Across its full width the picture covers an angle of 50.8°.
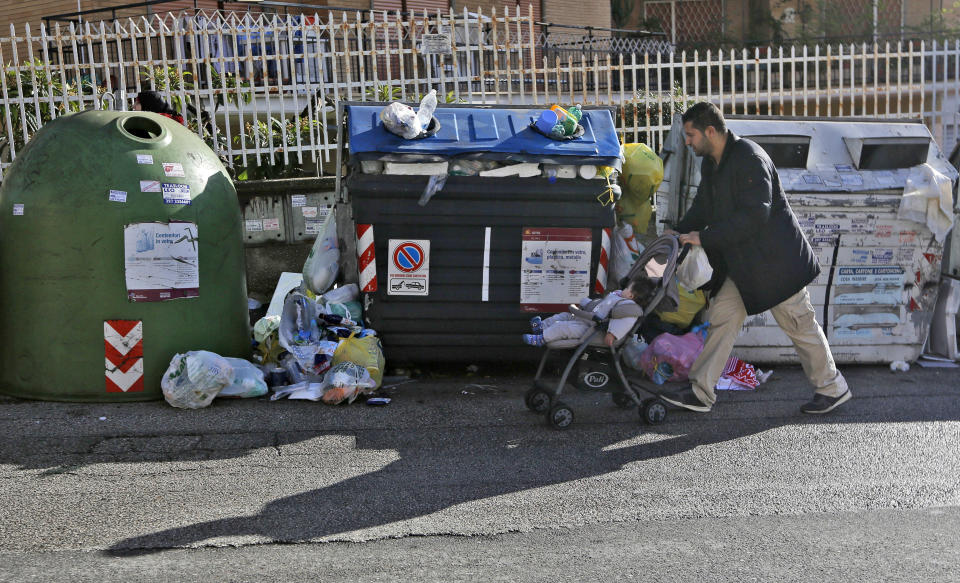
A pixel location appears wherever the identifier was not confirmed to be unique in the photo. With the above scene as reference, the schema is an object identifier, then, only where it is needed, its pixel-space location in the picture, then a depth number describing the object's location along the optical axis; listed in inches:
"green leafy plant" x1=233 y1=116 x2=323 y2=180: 356.5
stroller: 210.1
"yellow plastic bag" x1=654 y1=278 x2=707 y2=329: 268.7
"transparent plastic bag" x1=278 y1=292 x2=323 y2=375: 241.9
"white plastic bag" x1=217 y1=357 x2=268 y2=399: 227.5
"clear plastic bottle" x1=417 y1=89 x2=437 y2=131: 244.1
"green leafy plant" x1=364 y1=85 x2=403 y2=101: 368.1
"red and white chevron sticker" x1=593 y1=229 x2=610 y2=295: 250.5
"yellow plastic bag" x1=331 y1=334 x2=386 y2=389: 234.1
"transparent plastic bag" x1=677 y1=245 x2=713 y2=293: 212.7
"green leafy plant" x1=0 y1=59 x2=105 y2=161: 335.0
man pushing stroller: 210.1
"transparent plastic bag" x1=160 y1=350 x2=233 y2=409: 218.4
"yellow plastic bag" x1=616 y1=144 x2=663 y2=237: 273.1
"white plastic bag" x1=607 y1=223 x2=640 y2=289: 258.2
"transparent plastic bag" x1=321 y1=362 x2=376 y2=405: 225.5
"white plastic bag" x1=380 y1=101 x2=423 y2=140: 239.5
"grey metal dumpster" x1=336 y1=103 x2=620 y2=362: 239.8
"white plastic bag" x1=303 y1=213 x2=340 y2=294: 260.5
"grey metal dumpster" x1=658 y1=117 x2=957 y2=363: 266.8
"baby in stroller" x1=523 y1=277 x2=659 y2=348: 209.0
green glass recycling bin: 217.9
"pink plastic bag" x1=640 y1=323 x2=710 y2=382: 255.6
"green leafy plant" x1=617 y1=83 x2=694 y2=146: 366.6
